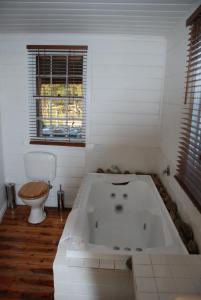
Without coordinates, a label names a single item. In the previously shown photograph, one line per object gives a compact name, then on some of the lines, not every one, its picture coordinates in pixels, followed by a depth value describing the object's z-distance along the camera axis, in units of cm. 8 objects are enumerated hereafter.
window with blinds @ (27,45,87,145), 269
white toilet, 259
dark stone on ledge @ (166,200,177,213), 187
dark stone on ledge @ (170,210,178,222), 175
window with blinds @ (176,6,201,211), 150
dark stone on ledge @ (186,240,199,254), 139
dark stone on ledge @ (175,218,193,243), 151
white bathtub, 145
